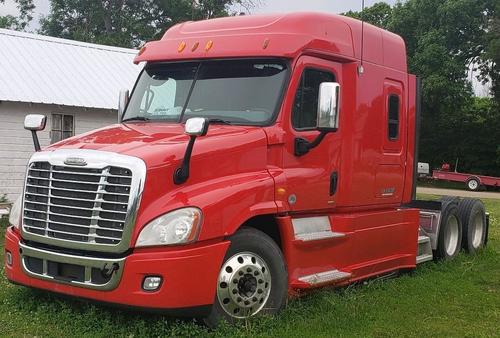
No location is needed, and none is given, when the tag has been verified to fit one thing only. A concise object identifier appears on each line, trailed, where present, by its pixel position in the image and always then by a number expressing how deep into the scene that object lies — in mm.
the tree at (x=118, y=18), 37219
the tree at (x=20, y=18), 40938
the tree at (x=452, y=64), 33844
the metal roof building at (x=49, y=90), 13406
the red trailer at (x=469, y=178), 33281
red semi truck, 4996
